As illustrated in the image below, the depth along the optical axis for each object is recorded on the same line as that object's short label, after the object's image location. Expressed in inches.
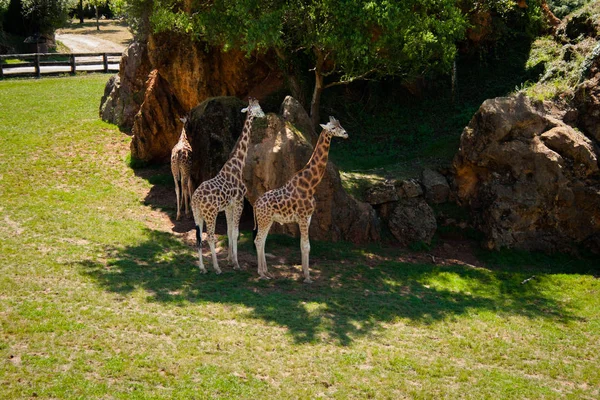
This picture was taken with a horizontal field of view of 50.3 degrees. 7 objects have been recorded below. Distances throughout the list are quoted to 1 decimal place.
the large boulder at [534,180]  697.6
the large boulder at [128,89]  1015.6
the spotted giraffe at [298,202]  561.9
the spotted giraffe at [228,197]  568.1
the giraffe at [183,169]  745.6
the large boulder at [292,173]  660.7
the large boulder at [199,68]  869.8
